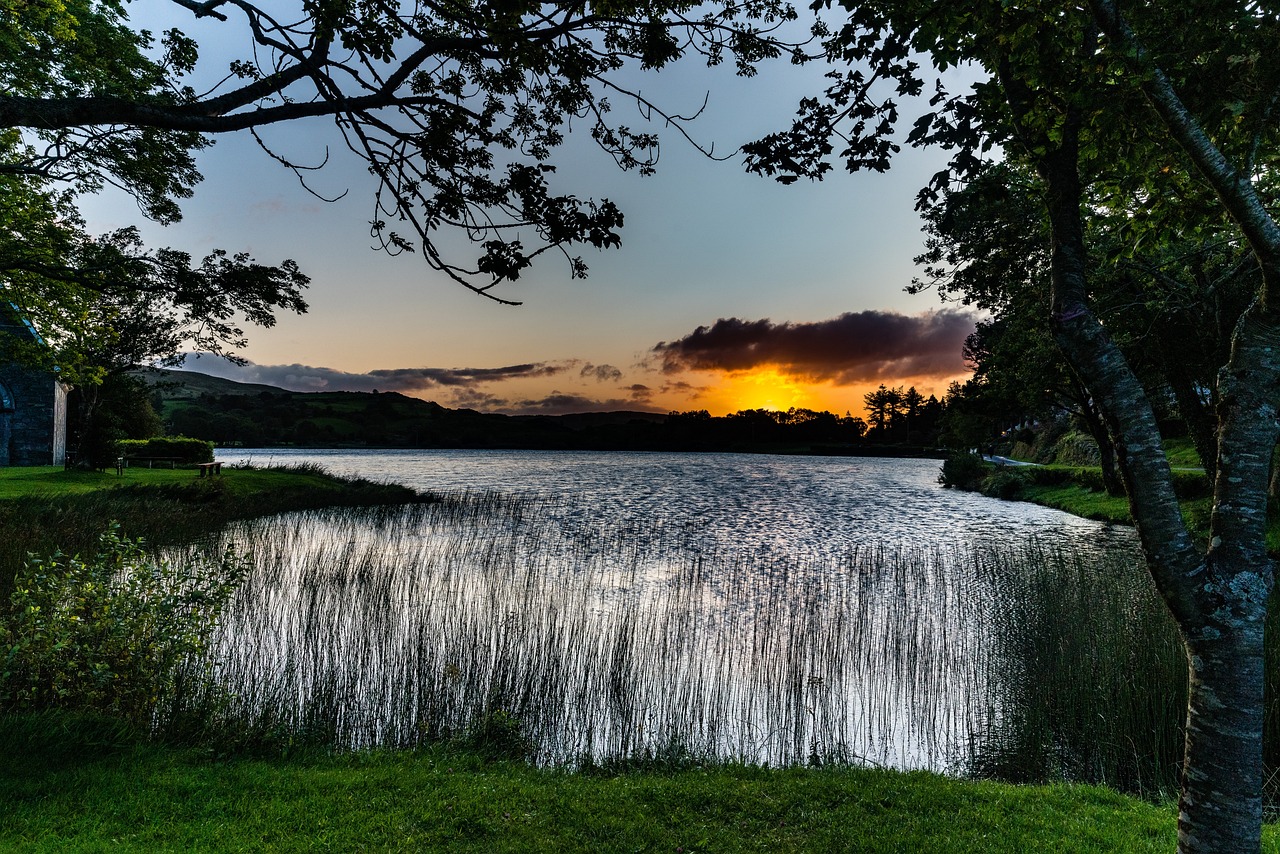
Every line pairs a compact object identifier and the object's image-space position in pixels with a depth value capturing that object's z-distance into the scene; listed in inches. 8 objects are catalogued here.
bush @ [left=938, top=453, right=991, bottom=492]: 2036.8
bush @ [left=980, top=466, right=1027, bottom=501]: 1611.2
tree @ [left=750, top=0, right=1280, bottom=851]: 127.9
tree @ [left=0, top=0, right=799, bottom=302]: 187.8
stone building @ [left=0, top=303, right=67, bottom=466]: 1300.4
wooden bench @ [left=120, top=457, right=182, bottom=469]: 1322.6
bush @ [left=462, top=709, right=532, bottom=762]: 275.0
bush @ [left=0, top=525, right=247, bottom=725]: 236.8
